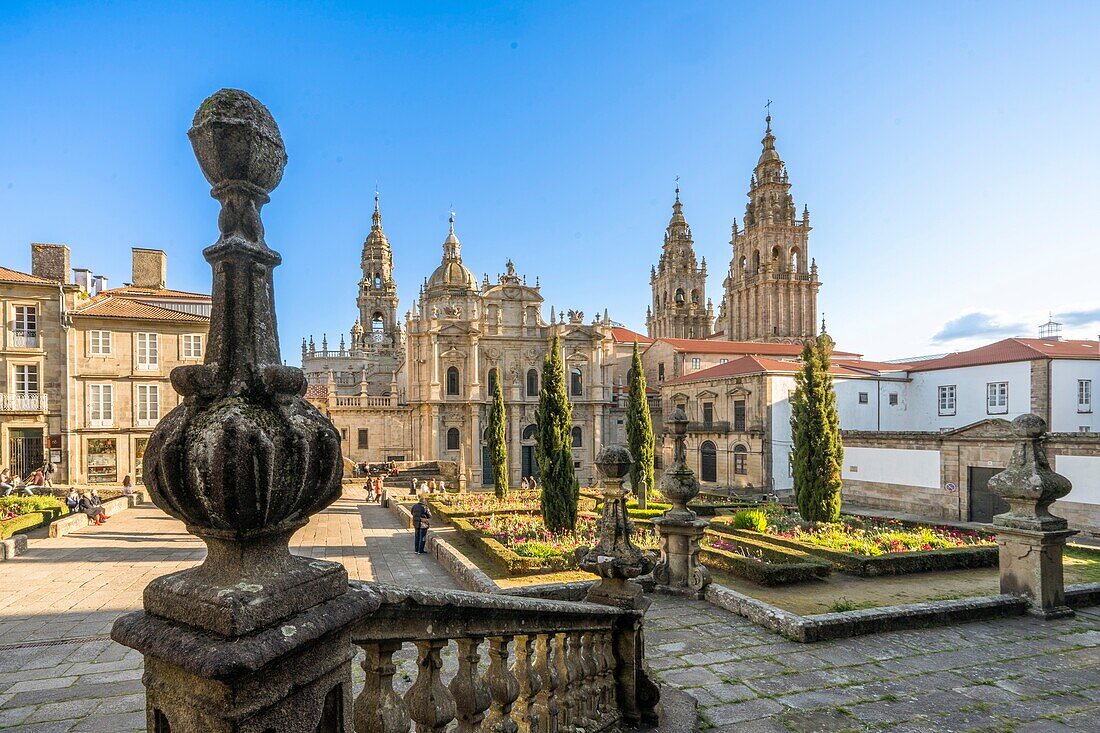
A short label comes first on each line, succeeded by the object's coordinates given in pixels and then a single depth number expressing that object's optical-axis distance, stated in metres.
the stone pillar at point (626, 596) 4.53
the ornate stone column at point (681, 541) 9.25
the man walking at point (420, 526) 16.28
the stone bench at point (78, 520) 17.09
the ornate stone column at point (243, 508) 1.64
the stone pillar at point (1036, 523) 8.20
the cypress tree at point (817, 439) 21.28
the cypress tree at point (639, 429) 27.61
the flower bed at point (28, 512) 16.38
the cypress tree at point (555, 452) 18.03
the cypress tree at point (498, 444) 28.58
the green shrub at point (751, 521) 18.58
